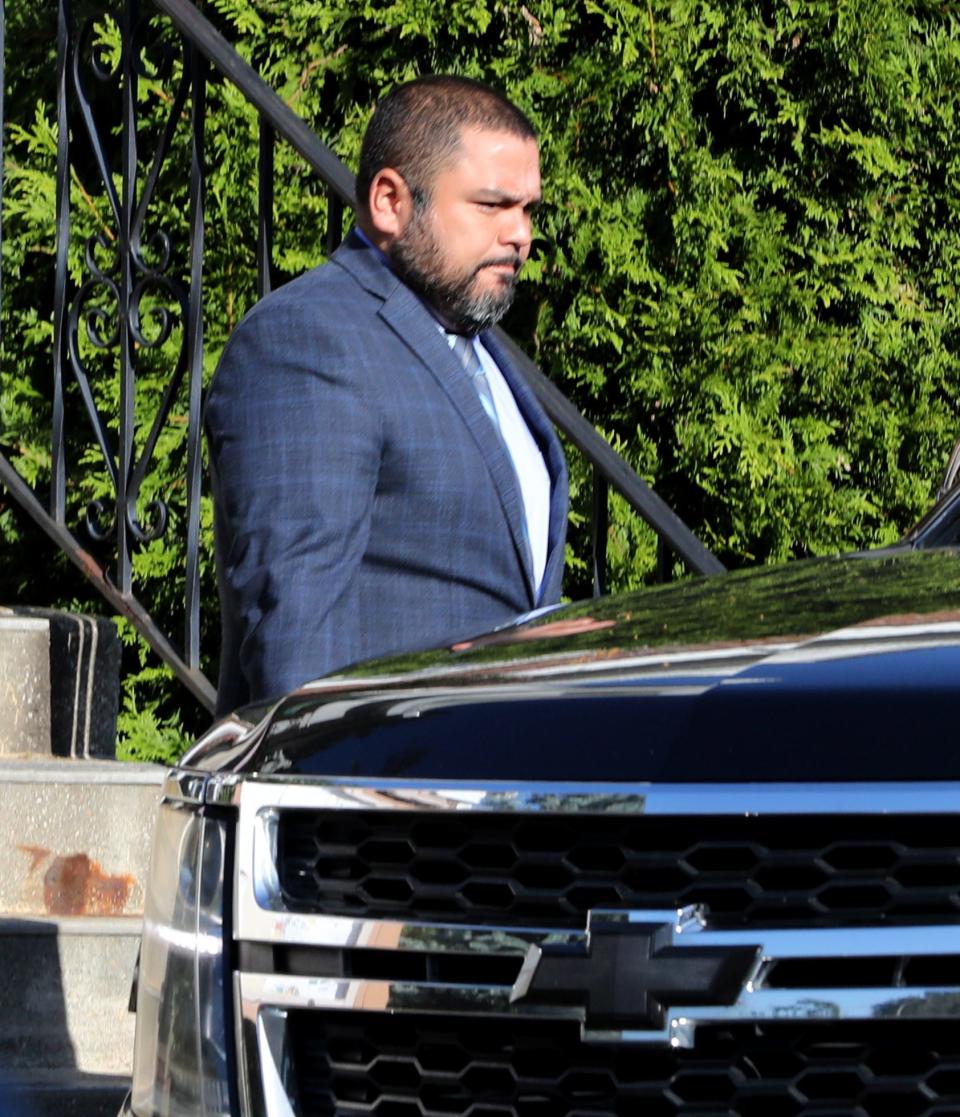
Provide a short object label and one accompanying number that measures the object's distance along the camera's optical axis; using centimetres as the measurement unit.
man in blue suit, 518
